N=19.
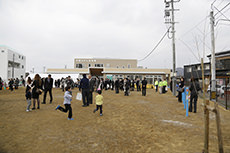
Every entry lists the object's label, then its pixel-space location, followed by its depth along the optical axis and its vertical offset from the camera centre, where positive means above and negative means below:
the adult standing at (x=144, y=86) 14.77 -0.72
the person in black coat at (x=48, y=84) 9.20 -0.32
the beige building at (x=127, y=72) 34.59 +1.56
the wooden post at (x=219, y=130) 3.04 -0.99
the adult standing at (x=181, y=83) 10.70 -0.28
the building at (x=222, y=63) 28.29 +2.96
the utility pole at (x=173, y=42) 16.26 +3.90
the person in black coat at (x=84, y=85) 8.71 -0.35
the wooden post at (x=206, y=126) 3.30 -0.99
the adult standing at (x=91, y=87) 9.46 -0.50
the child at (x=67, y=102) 6.23 -0.93
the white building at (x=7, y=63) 44.41 +4.45
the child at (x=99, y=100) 7.04 -0.96
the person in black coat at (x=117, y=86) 17.09 -0.78
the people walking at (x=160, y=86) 17.92 -0.86
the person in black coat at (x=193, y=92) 7.77 -0.65
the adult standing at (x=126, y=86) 14.76 -0.69
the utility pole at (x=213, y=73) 13.42 +0.54
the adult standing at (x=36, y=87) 7.63 -0.41
